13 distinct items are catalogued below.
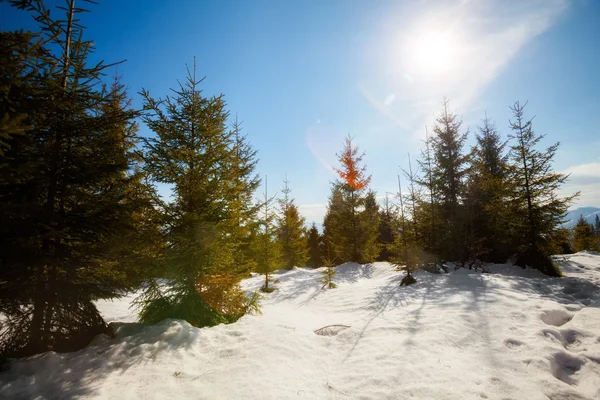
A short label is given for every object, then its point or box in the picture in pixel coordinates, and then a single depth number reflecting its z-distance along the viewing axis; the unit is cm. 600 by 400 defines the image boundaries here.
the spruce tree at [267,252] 1533
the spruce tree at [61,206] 389
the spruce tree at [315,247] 3475
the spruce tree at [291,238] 2512
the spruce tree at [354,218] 2055
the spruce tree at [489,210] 1506
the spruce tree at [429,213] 1648
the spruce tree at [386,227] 3493
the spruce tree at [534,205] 1368
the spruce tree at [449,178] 1630
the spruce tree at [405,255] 1206
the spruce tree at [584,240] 2525
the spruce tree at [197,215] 689
